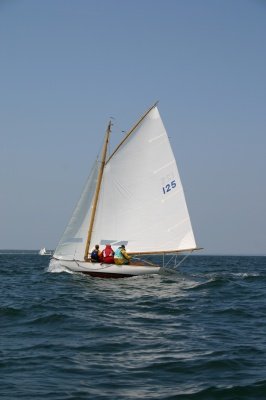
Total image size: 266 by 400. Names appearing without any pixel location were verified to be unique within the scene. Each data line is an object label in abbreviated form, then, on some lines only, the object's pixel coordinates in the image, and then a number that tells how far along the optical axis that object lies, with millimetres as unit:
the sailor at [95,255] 33375
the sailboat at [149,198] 34469
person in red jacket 33156
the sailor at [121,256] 32781
